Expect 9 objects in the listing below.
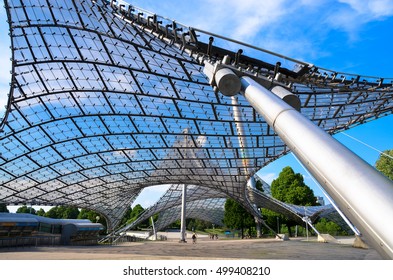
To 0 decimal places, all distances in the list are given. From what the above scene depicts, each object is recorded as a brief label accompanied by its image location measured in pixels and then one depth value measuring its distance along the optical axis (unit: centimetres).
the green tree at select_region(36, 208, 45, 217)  15605
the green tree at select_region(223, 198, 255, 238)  9050
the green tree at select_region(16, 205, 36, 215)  14398
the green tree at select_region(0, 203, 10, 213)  10851
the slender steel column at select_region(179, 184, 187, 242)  6645
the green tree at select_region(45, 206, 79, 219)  15100
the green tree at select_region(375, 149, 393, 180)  6750
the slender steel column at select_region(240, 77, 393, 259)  568
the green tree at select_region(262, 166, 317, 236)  8925
